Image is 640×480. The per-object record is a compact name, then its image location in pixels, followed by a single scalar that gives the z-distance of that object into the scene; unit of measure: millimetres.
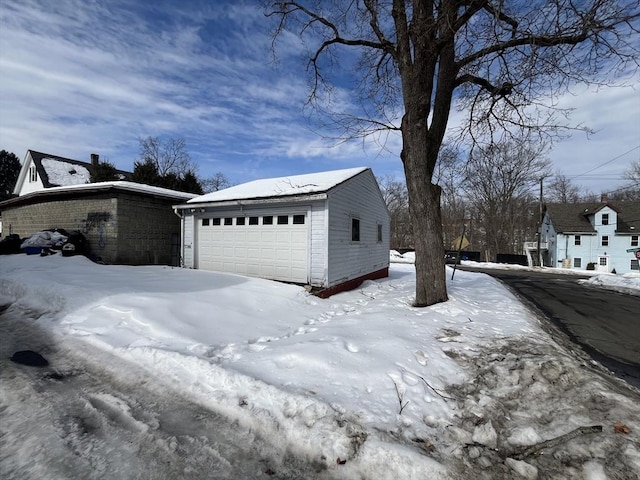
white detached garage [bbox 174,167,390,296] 9250
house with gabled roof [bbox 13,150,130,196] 25219
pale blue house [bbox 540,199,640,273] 29953
